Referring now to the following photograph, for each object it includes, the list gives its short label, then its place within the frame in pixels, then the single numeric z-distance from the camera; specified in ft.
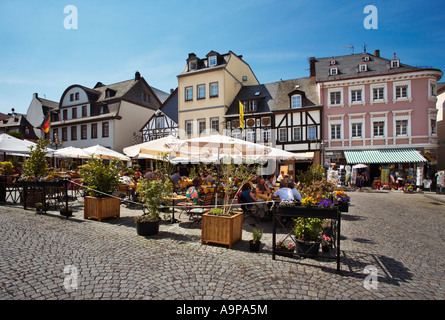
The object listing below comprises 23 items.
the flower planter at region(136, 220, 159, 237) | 19.26
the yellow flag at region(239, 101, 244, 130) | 73.20
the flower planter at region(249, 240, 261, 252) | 16.24
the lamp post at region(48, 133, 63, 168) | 74.12
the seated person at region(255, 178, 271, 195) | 26.25
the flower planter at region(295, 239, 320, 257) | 14.84
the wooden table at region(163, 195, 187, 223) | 23.99
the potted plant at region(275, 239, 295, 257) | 15.28
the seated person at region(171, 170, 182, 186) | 37.73
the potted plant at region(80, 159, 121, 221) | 23.82
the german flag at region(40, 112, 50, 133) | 75.00
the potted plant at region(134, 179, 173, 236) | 19.31
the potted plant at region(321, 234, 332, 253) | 16.08
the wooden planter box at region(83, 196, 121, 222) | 23.75
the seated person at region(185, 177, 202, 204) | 25.67
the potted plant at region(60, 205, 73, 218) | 25.02
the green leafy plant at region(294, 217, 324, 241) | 15.16
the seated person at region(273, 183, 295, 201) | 22.41
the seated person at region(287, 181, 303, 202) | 23.41
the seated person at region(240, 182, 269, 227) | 23.24
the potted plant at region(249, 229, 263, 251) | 16.24
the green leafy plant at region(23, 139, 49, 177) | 29.35
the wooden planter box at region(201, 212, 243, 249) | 16.88
